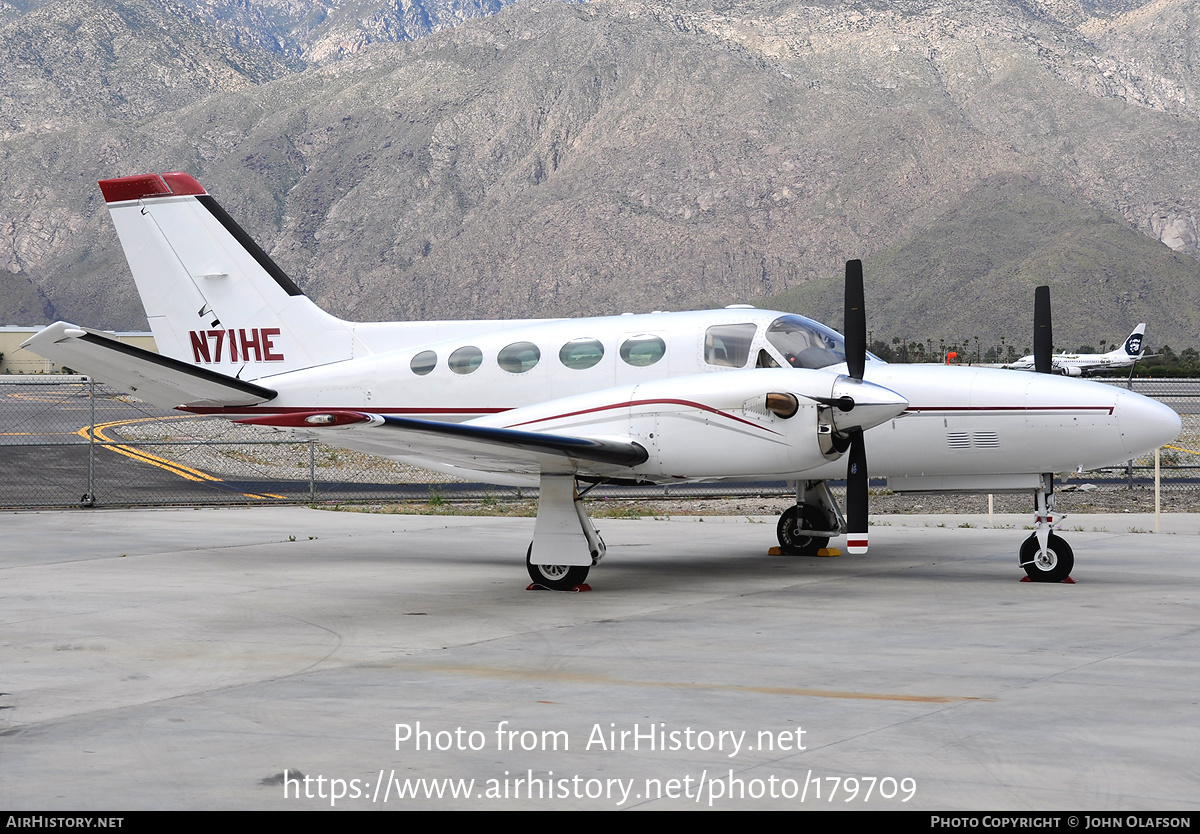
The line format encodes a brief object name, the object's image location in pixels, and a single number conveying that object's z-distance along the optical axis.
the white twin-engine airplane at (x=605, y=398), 12.23
